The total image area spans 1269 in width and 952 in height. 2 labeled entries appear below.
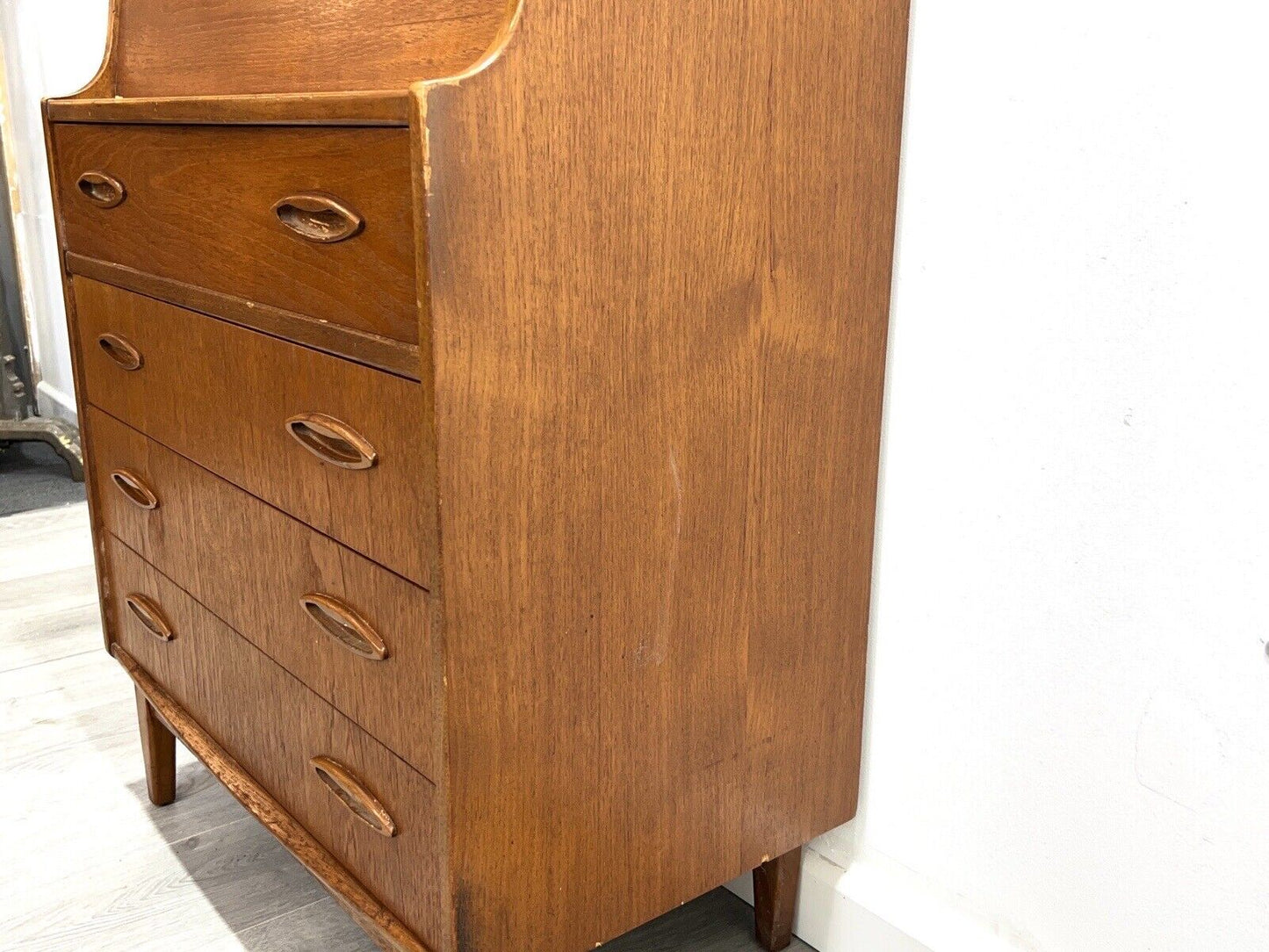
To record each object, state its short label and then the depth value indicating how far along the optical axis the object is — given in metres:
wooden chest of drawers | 0.82
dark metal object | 2.92
